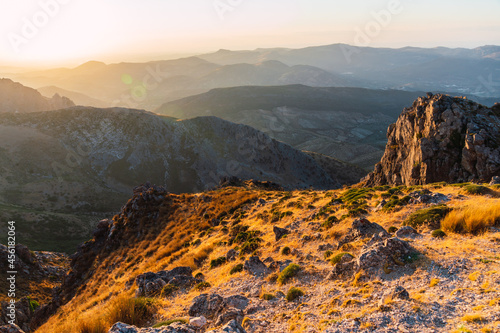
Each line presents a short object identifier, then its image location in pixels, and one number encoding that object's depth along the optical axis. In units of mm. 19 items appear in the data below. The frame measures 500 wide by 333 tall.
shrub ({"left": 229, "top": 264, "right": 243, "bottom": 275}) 16406
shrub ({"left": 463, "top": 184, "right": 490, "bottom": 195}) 18125
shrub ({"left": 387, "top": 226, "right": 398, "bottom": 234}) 15775
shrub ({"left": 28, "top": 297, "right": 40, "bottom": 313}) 30759
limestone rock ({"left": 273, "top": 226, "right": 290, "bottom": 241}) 20195
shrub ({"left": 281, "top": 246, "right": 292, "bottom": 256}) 17100
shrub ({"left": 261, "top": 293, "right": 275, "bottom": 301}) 12359
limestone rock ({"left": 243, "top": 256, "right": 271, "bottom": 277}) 15358
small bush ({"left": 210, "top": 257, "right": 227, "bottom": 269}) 19266
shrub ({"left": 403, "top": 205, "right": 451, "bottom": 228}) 15163
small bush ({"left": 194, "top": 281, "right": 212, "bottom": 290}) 15453
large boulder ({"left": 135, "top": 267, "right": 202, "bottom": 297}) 16047
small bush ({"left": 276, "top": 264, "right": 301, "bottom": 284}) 13702
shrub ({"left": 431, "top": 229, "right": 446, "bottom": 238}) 13578
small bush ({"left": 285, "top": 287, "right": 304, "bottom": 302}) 11978
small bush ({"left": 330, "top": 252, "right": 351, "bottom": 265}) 13862
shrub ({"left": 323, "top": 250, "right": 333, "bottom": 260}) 15193
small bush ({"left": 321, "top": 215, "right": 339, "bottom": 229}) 18994
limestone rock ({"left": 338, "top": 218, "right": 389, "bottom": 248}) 15641
